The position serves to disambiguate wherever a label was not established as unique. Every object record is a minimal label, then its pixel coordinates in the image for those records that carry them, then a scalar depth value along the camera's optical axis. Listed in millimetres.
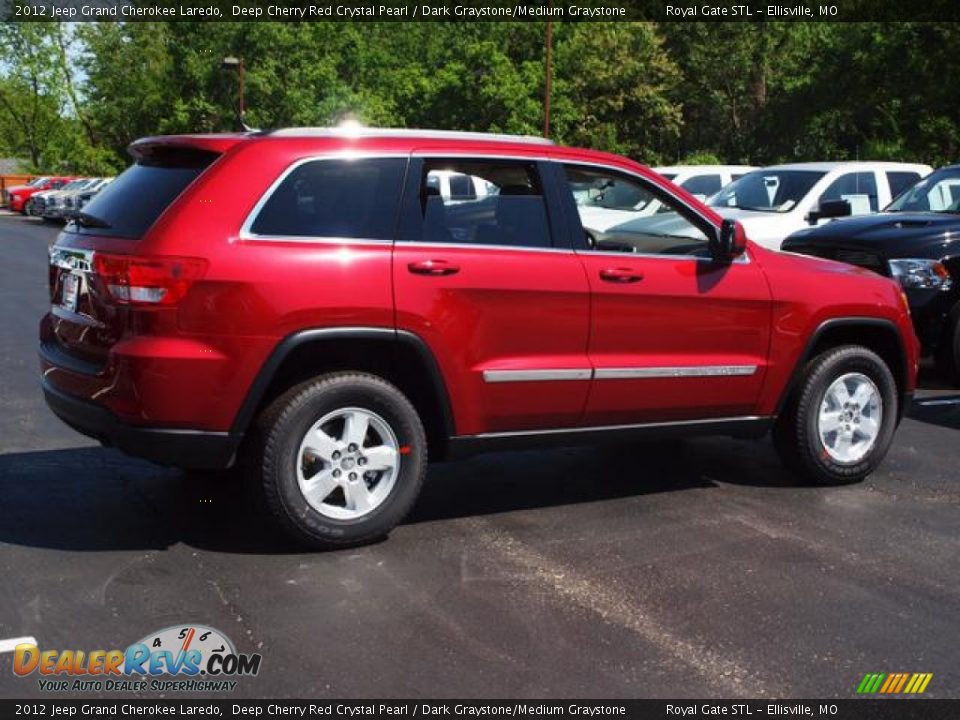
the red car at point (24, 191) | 47594
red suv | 4777
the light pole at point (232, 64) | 37306
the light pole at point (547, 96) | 35406
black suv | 9188
